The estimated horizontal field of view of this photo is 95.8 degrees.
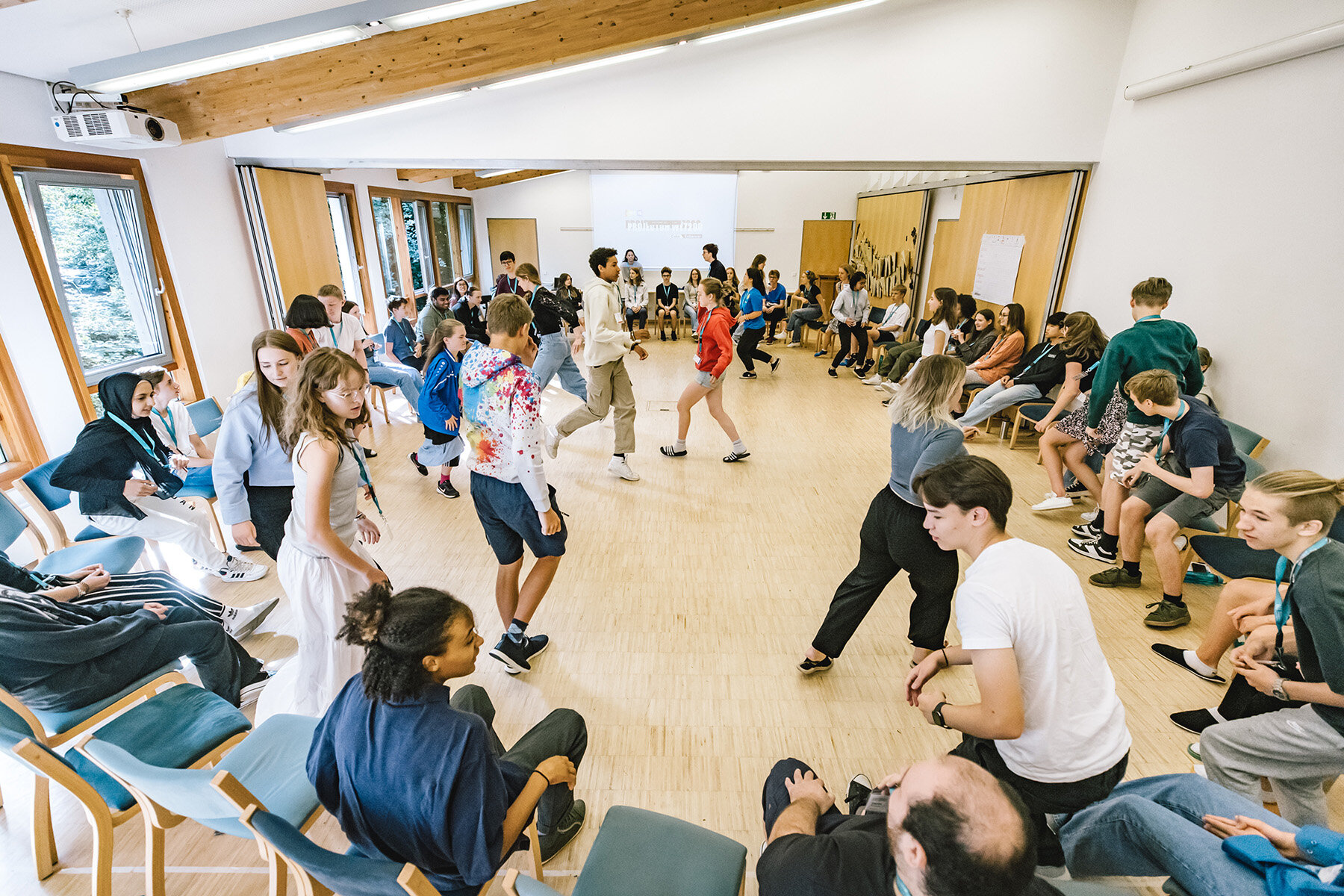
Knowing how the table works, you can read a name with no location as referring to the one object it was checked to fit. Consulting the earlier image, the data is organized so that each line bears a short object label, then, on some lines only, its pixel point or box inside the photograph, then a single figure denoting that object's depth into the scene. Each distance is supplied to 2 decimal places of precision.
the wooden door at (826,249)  12.88
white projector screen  12.84
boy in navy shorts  2.60
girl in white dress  2.08
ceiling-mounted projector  4.12
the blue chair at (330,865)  1.25
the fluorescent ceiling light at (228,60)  3.99
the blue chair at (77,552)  2.81
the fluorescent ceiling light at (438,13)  4.19
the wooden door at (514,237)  14.70
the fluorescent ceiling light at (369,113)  5.75
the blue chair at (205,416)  4.26
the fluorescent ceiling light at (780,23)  5.68
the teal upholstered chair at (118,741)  1.62
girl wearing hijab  3.00
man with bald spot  1.01
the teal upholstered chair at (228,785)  1.44
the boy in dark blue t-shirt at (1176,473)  3.21
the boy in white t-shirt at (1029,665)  1.48
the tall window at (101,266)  4.42
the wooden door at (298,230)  6.23
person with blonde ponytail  2.46
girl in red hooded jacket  5.11
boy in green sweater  3.91
